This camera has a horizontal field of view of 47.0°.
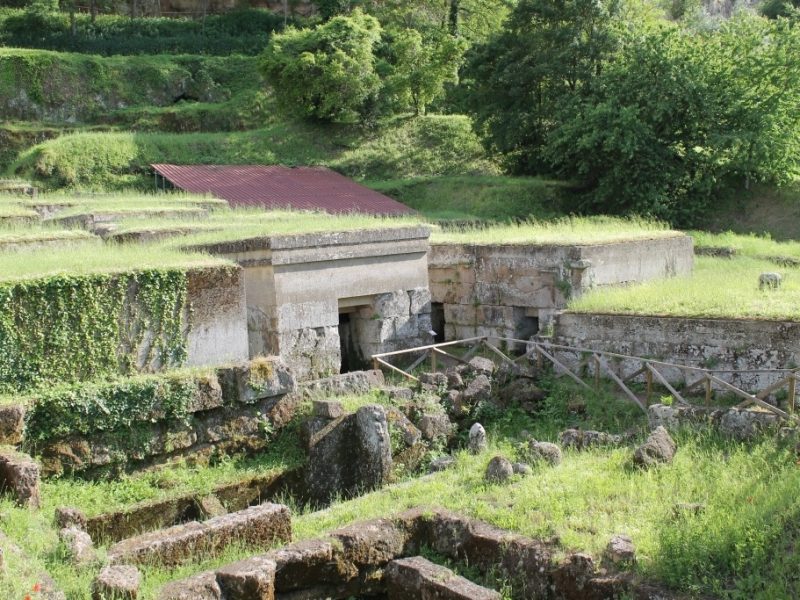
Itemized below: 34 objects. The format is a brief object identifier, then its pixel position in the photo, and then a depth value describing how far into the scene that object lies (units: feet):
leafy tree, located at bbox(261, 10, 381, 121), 104.47
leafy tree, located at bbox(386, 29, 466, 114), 110.83
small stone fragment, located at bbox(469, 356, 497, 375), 46.83
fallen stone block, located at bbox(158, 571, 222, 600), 22.82
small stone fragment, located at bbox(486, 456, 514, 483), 30.83
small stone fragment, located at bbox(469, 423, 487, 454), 37.65
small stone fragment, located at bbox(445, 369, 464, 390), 44.91
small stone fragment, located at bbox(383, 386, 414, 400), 42.39
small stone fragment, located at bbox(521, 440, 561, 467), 32.45
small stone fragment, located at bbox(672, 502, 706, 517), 25.71
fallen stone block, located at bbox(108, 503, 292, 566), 25.45
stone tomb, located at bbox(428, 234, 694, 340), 49.73
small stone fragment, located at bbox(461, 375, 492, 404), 44.04
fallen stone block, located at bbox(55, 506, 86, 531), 27.78
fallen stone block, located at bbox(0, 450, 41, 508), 28.30
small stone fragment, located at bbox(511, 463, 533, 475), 31.27
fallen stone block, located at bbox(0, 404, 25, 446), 30.99
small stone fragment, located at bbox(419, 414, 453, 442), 40.68
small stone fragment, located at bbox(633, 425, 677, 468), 30.09
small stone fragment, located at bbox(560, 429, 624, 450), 34.88
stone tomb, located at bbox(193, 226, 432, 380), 44.75
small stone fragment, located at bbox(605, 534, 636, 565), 23.86
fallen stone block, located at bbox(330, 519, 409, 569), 26.86
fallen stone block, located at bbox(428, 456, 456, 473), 35.73
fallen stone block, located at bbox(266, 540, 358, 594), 25.71
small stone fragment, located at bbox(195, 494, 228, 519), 33.96
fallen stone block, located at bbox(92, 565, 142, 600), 22.16
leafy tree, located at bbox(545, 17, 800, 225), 81.87
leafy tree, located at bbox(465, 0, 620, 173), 91.40
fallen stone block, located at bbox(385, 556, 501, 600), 24.09
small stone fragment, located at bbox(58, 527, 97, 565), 24.41
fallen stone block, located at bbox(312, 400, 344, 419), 38.32
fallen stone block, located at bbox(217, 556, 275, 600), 23.66
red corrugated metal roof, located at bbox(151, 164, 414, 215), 81.82
